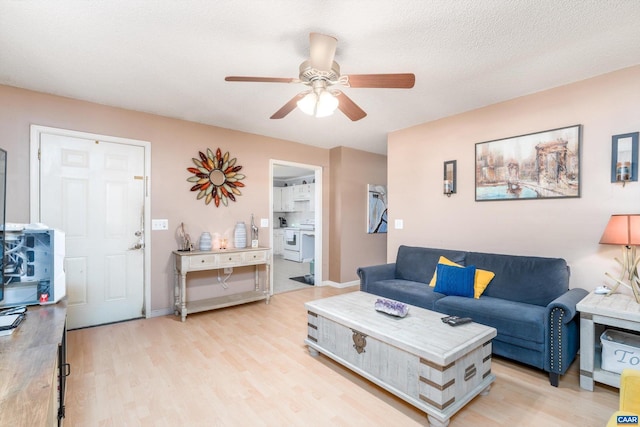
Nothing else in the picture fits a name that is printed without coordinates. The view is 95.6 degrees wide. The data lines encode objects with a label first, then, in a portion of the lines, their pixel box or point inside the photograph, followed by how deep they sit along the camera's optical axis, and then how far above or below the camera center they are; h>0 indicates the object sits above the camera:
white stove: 7.45 -0.74
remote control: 2.03 -0.76
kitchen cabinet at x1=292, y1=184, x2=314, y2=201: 7.67 +0.60
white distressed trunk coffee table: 1.65 -0.91
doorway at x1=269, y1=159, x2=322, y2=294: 5.08 -0.39
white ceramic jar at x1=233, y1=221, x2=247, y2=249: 4.00 -0.32
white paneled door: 2.96 -0.06
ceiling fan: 1.80 +0.89
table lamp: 2.08 -0.17
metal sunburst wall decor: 3.79 +0.48
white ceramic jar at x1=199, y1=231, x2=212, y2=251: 3.69 -0.37
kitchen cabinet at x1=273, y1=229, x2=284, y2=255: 8.30 -0.77
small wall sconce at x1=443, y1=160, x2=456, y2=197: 3.50 +0.44
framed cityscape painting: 2.66 +0.49
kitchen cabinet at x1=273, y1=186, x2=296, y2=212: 8.36 +0.42
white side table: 1.91 -0.73
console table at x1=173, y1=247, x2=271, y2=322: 3.38 -0.66
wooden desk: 0.86 -0.59
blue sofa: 2.09 -0.78
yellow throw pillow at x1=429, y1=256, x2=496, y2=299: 2.80 -0.65
